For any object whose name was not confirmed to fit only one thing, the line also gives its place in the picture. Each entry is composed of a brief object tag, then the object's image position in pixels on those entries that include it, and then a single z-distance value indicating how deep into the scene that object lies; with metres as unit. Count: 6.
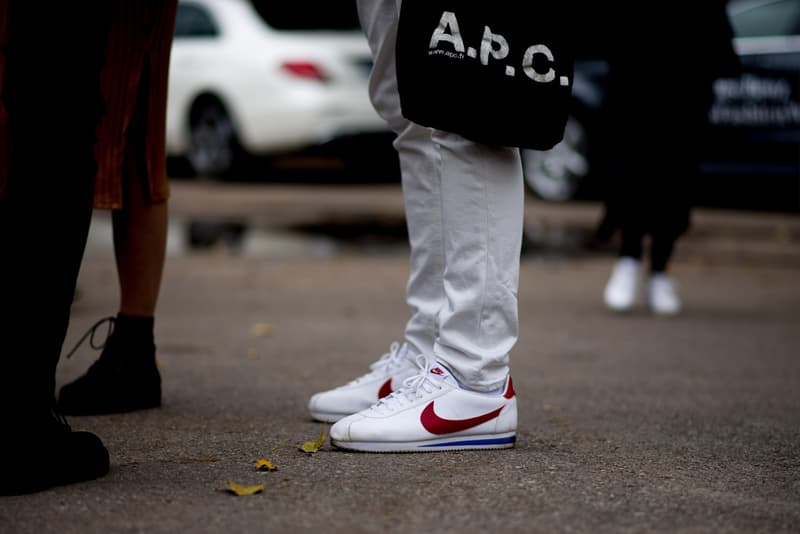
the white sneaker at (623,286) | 5.42
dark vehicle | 8.03
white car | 10.52
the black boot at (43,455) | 2.23
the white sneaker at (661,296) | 5.42
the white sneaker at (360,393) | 2.99
